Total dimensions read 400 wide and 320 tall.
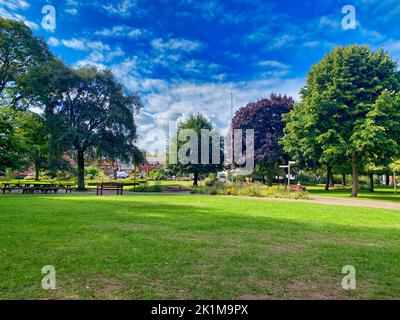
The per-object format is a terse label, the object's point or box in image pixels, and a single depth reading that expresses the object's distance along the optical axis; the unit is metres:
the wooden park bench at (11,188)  23.74
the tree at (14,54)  26.34
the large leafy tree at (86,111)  28.12
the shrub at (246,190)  22.20
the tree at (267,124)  36.03
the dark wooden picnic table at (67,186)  27.07
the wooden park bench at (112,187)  24.06
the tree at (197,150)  35.53
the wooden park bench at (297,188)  23.20
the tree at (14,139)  18.91
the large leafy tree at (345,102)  22.36
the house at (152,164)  80.95
